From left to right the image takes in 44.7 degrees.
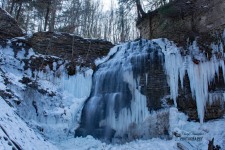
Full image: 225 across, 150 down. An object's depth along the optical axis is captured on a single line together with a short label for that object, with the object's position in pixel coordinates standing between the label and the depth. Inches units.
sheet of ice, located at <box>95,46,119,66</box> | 530.3
